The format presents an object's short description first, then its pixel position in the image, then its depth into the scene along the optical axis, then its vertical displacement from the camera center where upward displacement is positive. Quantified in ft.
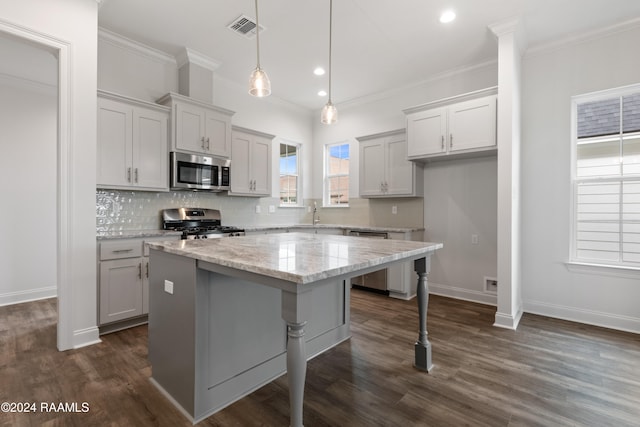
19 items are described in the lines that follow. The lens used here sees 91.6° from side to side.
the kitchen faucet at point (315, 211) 19.24 +0.04
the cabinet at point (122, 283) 9.38 -2.26
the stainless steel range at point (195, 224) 11.62 -0.52
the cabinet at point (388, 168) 14.35 +2.08
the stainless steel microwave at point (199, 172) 11.80 +1.58
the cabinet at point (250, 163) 14.23 +2.32
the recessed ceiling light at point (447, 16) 9.77 +6.28
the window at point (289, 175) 18.34 +2.22
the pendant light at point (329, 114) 8.71 +2.75
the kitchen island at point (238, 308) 4.48 -1.89
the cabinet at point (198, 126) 11.74 +3.41
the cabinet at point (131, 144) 10.21 +2.33
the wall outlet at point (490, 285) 12.91 -3.03
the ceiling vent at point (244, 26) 10.30 +6.38
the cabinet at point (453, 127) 11.47 +3.37
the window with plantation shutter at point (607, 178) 10.20 +1.18
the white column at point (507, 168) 10.21 +1.46
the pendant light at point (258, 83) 7.27 +3.03
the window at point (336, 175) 18.26 +2.20
